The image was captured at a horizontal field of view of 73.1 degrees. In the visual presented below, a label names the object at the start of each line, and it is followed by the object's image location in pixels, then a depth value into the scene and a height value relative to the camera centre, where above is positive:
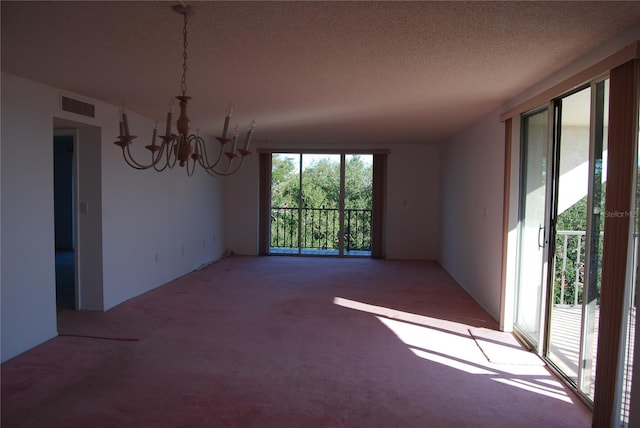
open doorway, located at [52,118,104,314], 4.33 -0.21
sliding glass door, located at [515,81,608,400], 2.57 -0.20
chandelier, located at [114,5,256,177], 2.04 +0.30
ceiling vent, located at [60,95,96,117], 3.78 +0.82
